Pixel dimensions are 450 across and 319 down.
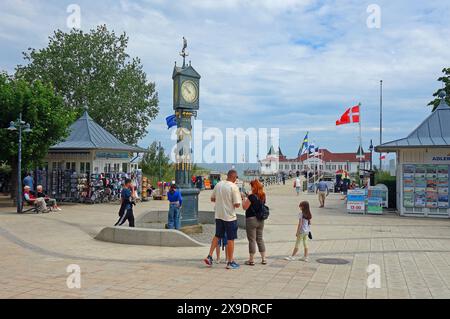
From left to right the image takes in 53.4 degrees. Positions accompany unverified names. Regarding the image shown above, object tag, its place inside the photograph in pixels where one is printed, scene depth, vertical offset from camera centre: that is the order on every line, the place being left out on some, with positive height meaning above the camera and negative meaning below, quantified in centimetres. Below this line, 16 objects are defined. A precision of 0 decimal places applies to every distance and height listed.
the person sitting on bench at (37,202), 1900 -142
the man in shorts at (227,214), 824 -83
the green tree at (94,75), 4006 +853
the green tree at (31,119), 2126 +245
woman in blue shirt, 1199 -99
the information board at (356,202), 2017 -145
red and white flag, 2820 +343
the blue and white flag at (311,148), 4541 +221
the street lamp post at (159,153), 3931 +138
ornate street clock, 1311 +243
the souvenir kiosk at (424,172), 1883 -7
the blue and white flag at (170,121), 2280 +256
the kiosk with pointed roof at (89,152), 2544 +97
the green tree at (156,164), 3941 +45
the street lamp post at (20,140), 1881 +120
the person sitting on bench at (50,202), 2010 -150
